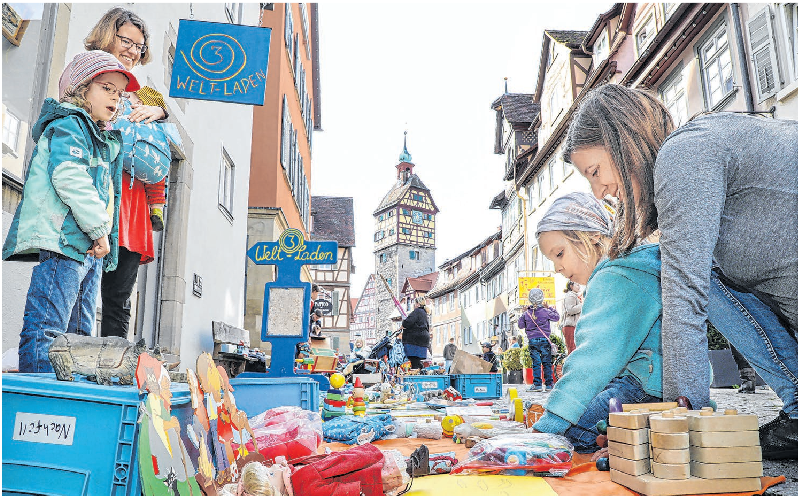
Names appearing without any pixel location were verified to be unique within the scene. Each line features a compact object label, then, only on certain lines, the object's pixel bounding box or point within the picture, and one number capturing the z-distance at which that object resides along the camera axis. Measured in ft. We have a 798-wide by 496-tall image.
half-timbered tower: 197.57
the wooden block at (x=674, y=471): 5.16
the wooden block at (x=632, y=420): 5.46
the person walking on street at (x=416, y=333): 29.71
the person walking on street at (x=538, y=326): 32.08
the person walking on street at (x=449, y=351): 63.46
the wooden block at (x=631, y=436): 5.44
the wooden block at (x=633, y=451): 5.43
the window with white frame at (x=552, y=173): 63.52
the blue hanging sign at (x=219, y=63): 14.19
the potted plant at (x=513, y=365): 49.11
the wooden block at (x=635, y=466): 5.41
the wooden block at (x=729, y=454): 5.17
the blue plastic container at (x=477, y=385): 19.80
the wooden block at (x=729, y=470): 5.16
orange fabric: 5.46
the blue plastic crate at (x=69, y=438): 4.07
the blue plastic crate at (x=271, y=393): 10.26
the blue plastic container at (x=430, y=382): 19.79
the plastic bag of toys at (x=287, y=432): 6.93
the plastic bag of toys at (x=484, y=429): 9.25
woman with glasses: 9.88
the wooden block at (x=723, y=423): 5.15
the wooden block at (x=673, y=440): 5.14
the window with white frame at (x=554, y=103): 65.62
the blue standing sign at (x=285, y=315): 19.94
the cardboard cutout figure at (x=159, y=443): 4.05
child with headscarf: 6.95
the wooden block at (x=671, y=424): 5.17
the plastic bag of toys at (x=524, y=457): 6.49
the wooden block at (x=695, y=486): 5.12
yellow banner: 59.16
